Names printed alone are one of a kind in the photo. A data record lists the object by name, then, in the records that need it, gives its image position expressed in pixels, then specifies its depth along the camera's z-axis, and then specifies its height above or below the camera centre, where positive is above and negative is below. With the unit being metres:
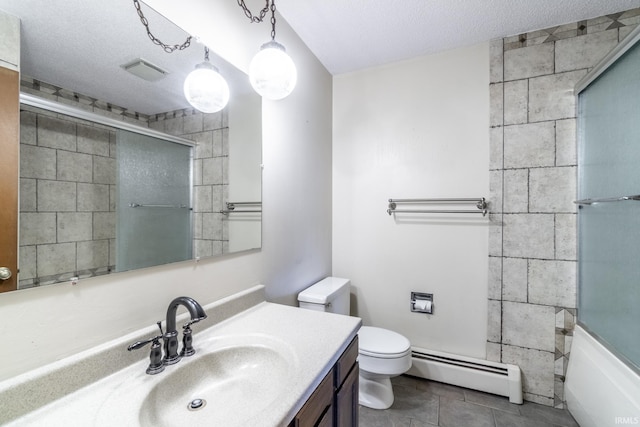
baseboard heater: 1.78 -1.12
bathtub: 1.20 -0.87
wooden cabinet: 0.78 -0.64
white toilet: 1.61 -0.84
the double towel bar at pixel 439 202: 1.89 +0.07
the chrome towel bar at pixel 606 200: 1.22 +0.07
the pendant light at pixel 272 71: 1.16 +0.61
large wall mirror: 0.67 +0.19
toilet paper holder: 2.03 -0.69
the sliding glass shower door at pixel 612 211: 1.28 +0.01
